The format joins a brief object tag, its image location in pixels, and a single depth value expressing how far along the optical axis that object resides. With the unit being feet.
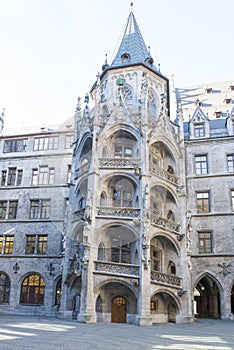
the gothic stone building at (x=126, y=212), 74.43
